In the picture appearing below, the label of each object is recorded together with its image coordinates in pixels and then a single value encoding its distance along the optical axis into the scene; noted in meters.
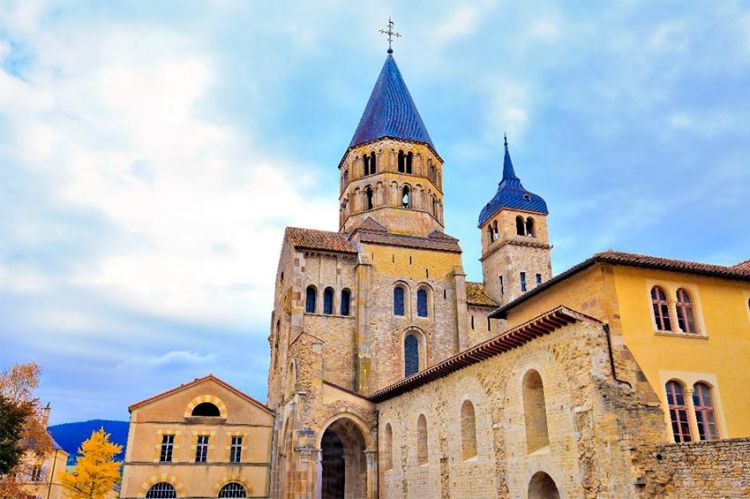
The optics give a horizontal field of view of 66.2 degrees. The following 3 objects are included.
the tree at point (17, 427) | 23.27
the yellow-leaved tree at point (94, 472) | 33.53
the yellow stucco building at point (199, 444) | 27.86
